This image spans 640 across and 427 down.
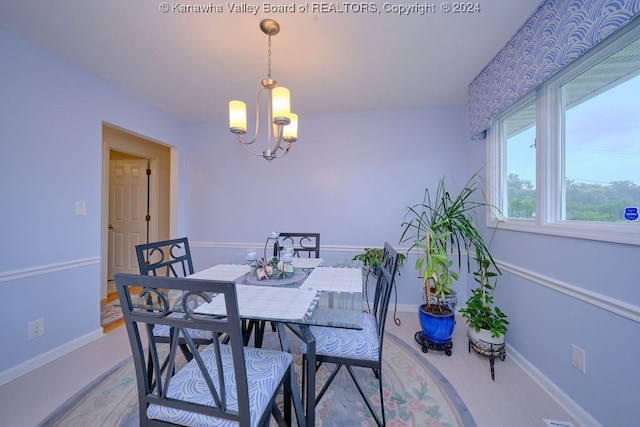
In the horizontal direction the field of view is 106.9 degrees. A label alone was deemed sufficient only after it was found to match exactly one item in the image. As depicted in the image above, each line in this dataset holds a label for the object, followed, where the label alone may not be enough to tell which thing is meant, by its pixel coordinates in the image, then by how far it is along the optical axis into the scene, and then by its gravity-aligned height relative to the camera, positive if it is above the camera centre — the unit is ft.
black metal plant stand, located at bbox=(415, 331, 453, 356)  6.33 -3.57
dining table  3.41 -1.46
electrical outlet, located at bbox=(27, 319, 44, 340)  5.66 -2.84
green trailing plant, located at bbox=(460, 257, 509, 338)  5.74 -2.54
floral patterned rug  4.31 -3.78
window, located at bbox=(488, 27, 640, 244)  3.81 +1.28
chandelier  4.60 +2.09
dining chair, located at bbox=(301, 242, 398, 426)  4.05 -2.33
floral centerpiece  4.87 -1.19
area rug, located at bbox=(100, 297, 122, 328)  8.00 -3.69
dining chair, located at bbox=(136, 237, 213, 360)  4.47 -1.27
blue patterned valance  3.60 +3.20
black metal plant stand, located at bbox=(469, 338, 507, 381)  5.55 -3.34
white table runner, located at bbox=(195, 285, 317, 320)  3.44 -1.45
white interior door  12.21 +0.05
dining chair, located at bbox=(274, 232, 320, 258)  7.42 -0.92
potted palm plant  6.28 -0.64
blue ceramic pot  6.23 -3.00
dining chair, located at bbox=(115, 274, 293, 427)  2.57 -2.23
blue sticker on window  3.70 +0.01
